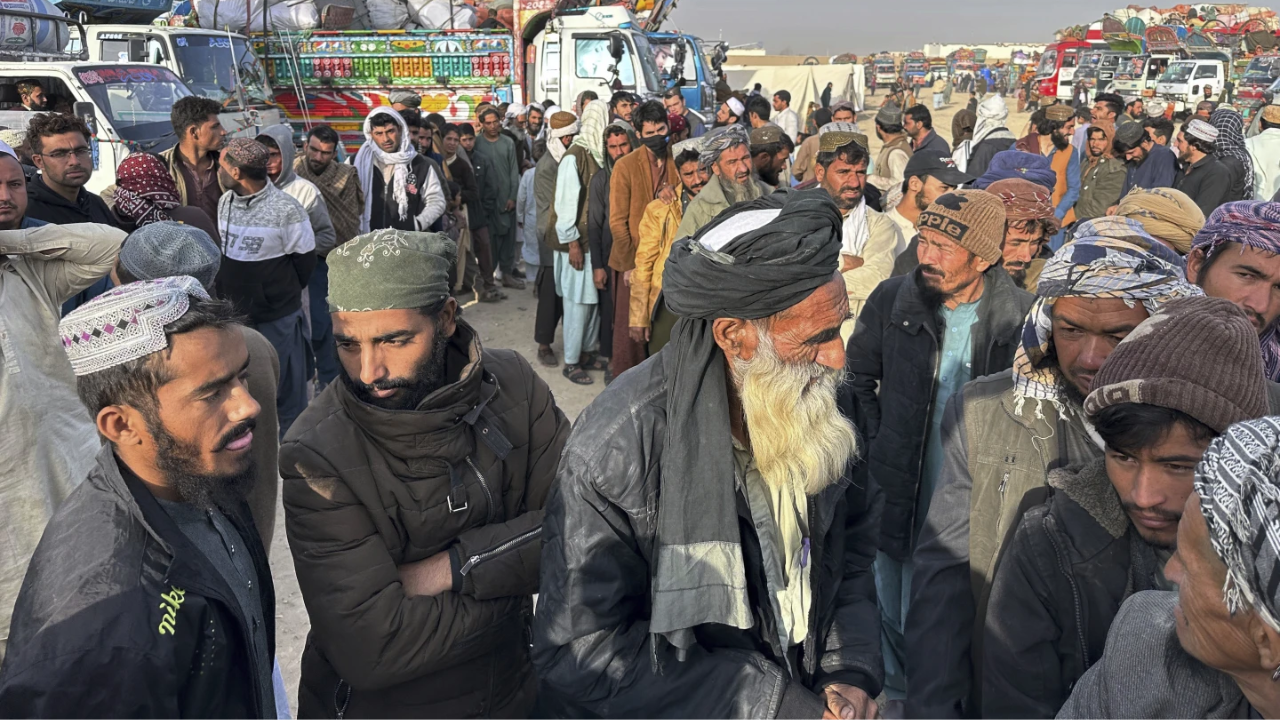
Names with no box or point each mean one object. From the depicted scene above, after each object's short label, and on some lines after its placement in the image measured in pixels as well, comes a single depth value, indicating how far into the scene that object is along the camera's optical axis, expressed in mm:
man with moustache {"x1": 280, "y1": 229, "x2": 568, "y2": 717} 1770
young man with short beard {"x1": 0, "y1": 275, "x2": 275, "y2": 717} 1266
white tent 23266
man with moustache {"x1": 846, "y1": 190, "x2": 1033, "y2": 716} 2836
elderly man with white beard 1526
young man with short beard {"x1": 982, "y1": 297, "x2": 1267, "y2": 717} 1396
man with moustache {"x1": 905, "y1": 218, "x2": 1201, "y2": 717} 1823
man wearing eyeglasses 3734
